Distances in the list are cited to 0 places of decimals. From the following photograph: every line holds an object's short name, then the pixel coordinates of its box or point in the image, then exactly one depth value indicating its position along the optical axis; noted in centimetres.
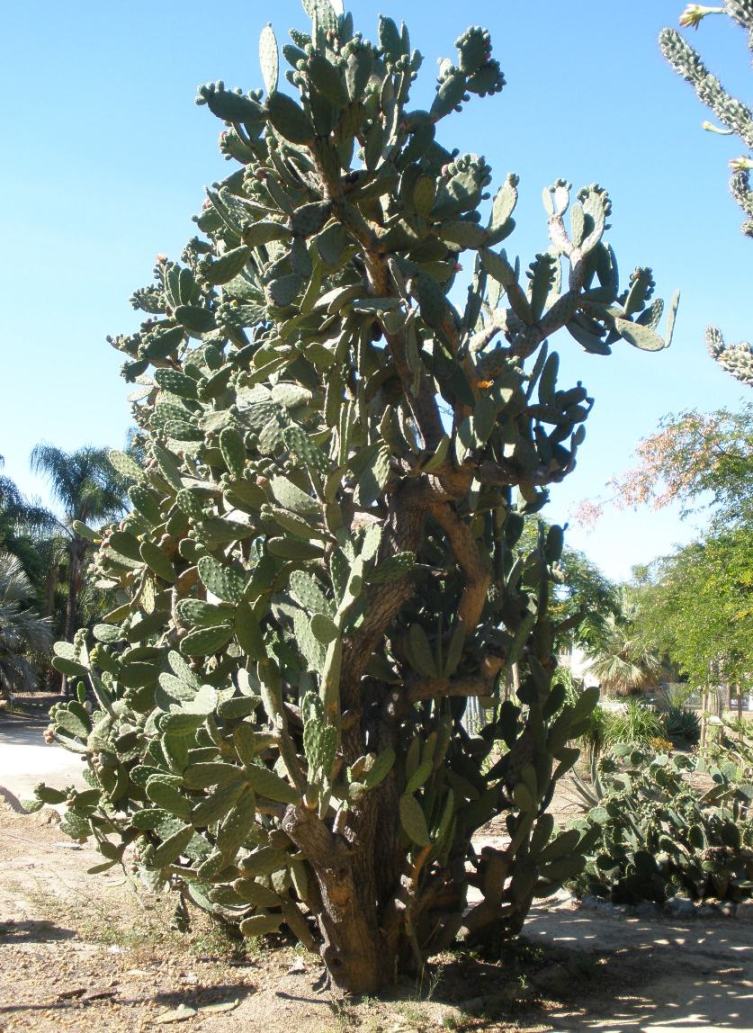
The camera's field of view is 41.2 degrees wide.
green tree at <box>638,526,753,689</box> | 1321
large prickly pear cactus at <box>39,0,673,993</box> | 376
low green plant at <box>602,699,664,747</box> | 1544
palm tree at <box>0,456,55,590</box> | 2756
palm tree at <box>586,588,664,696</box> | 2977
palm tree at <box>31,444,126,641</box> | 3131
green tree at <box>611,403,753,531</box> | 1594
